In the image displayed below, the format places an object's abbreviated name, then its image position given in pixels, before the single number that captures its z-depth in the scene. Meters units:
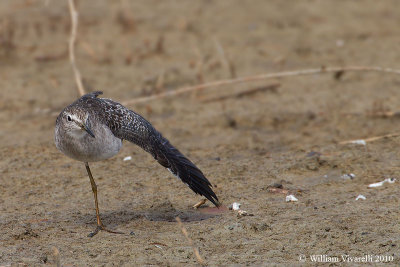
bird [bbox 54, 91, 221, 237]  11.41
